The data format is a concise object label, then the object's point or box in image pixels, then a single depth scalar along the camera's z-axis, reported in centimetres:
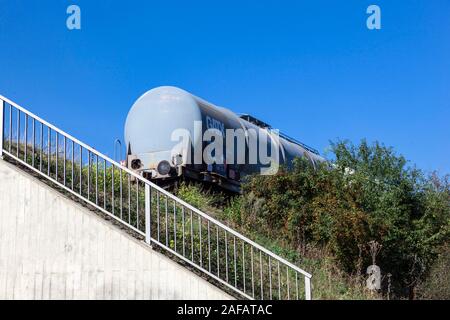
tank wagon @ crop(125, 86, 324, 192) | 1809
